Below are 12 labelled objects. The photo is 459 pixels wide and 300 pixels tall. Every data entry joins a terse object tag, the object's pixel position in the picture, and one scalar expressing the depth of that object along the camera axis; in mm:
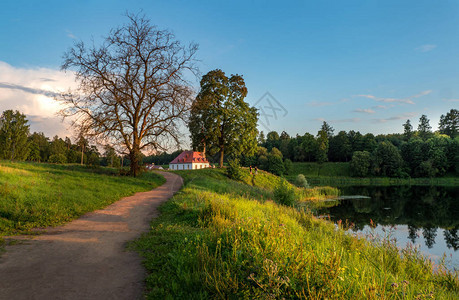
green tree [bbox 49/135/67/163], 80000
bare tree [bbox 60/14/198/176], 19641
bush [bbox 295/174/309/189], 34916
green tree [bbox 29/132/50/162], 80462
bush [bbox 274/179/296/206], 18750
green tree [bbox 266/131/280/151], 113662
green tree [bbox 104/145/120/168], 20219
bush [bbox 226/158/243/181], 30553
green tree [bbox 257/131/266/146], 120562
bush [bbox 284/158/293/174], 78000
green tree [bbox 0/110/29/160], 55219
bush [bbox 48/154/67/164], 68250
